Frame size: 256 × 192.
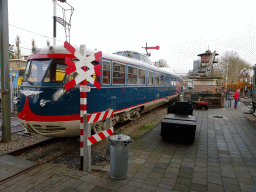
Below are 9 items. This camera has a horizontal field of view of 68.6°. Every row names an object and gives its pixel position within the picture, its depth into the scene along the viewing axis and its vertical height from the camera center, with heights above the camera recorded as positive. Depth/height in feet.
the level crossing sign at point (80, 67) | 13.02 +1.39
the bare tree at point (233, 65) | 172.76 +21.62
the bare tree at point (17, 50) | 114.21 +22.09
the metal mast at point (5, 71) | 19.36 +1.53
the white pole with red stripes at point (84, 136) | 13.16 -3.48
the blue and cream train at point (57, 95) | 16.25 -0.80
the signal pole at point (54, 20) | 43.52 +15.69
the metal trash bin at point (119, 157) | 11.97 -4.54
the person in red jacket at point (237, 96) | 49.85 -2.11
